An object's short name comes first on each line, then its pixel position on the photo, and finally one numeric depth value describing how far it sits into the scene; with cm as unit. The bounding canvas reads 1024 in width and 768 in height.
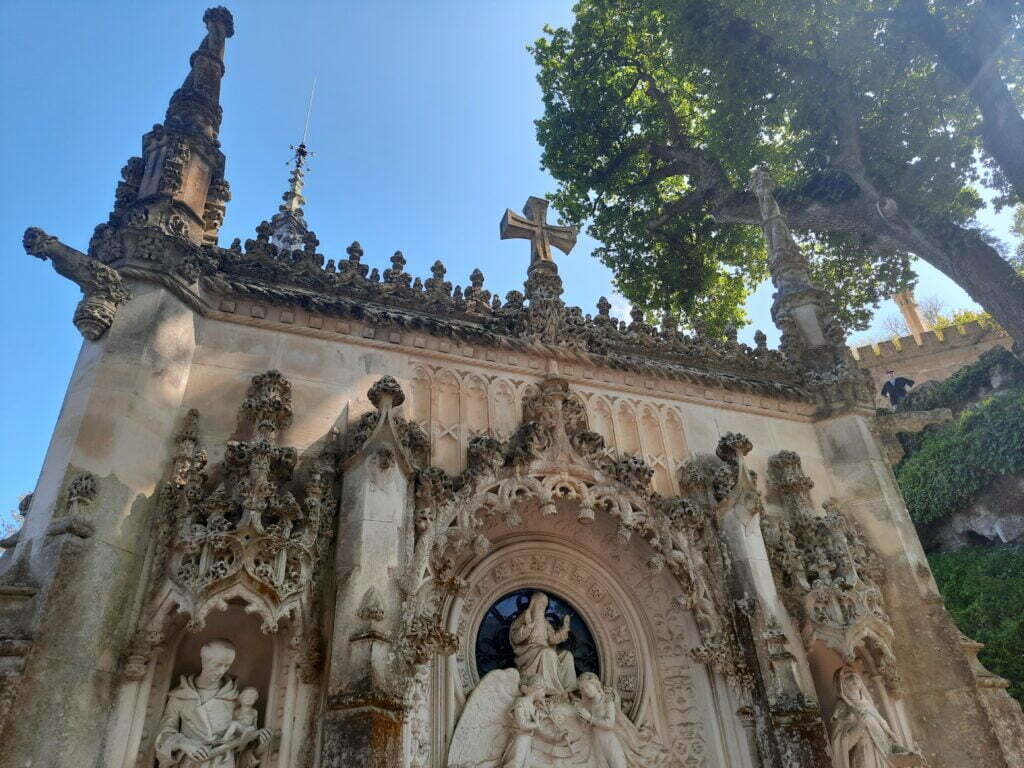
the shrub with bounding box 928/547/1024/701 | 1435
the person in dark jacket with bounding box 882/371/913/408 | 3384
